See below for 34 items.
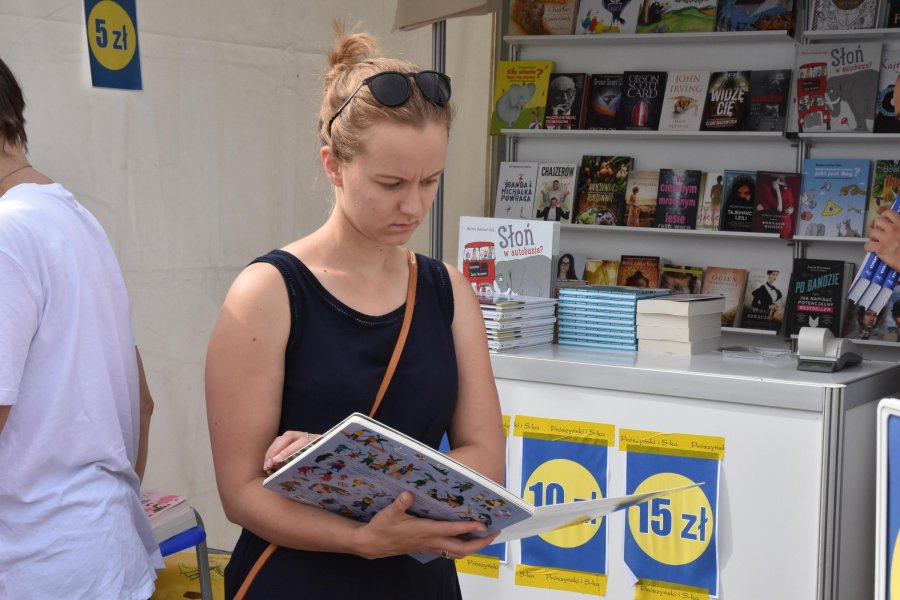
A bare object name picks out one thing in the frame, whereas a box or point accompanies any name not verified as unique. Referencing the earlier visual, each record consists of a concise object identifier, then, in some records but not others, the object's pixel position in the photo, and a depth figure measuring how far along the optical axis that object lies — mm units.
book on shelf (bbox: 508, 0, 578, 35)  5500
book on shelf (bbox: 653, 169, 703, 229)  5238
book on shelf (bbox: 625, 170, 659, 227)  5355
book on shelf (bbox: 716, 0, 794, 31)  4930
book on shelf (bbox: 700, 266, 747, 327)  5152
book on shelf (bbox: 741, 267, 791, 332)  5078
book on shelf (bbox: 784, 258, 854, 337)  4824
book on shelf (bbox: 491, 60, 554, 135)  5578
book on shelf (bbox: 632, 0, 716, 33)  5133
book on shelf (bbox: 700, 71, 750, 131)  5074
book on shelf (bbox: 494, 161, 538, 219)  5602
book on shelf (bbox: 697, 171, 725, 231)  5195
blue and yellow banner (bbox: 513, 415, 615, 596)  2266
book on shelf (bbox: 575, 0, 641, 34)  5340
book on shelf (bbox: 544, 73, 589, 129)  5488
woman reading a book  1164
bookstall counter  2041
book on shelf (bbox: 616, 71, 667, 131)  5301
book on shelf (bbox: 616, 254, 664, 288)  5375
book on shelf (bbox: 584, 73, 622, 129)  5414
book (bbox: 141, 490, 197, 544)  2055
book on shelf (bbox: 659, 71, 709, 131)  5191
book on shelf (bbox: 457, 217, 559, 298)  2633
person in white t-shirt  1353
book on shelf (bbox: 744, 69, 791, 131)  4977
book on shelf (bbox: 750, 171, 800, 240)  4953
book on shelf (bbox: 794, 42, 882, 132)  4789
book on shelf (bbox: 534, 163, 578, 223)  5547
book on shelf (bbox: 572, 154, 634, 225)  5438
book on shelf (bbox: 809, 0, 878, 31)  4730
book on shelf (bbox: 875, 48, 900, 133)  4742
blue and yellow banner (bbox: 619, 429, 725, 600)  2154
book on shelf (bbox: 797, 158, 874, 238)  4828
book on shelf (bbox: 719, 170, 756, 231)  5094
